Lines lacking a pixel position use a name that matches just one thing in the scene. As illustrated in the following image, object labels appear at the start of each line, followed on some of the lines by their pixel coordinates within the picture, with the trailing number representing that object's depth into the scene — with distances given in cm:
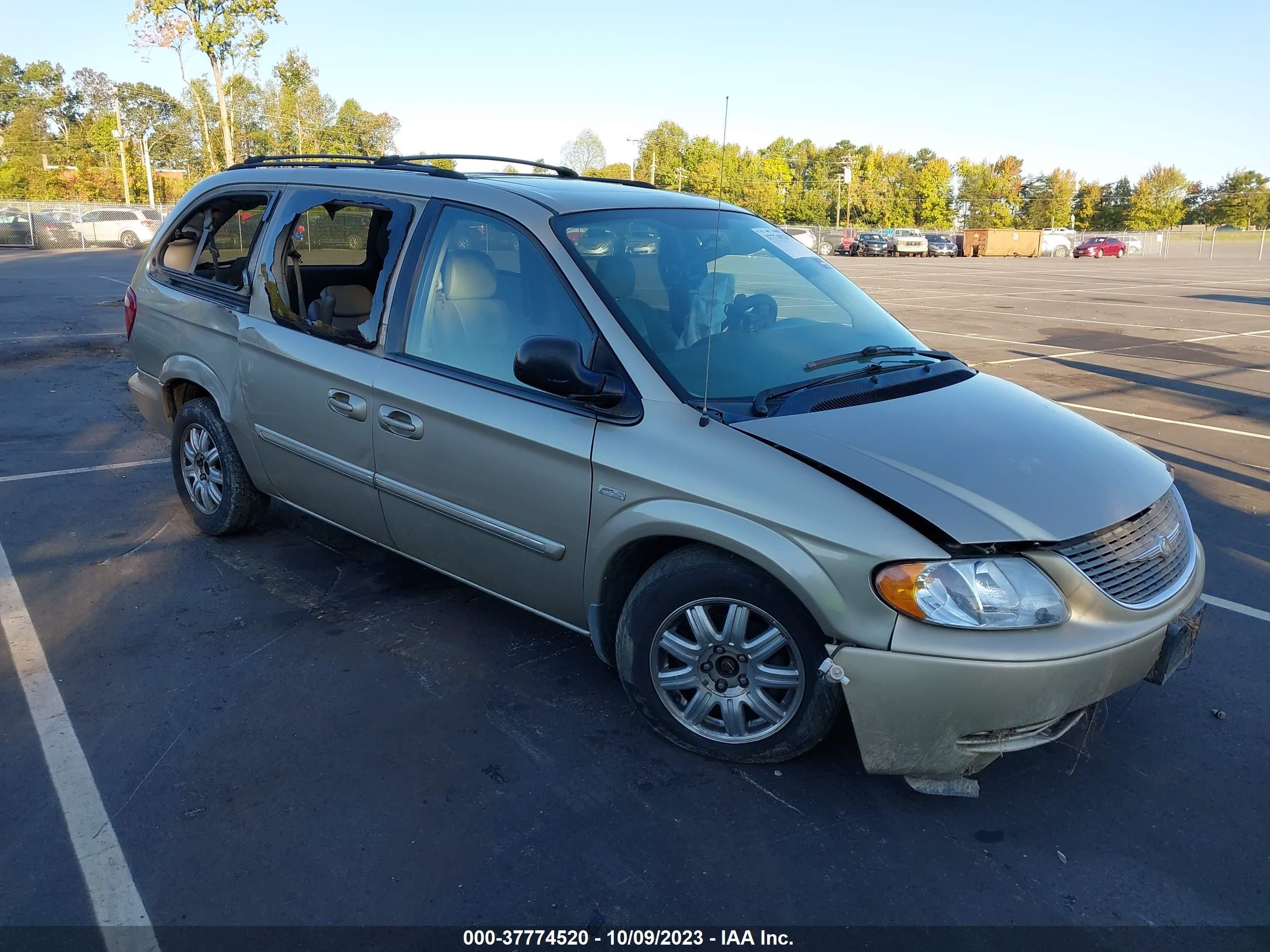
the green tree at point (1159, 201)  9244
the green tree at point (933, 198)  9906
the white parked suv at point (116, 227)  3722
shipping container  6266
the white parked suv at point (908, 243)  5550
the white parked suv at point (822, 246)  4837
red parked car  5956
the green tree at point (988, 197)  10100
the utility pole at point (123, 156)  5513
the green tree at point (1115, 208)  9575
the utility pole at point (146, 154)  5281
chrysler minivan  278
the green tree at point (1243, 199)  9025
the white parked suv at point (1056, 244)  6600
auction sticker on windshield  434
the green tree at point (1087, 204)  10006
